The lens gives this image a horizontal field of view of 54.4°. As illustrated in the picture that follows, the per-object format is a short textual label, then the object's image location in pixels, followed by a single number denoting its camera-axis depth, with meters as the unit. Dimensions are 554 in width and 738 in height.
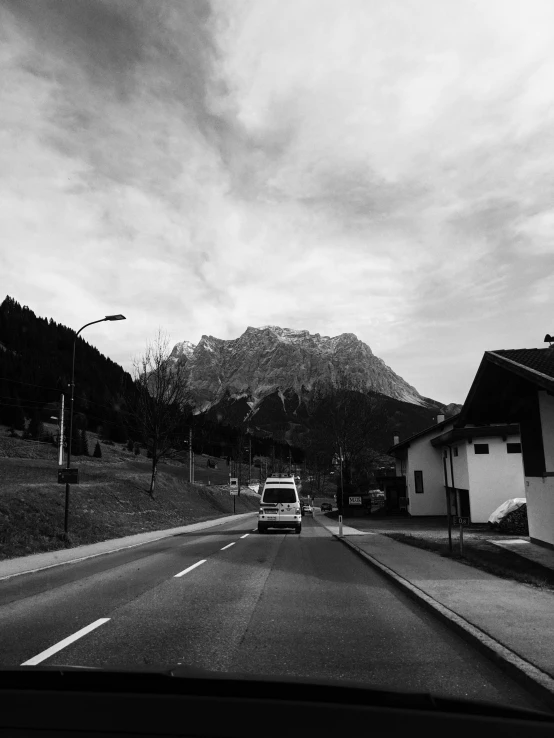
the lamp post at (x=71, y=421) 19.36
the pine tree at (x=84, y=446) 62.67
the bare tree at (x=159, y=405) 40.66
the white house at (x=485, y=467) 31.72
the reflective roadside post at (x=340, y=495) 23.88
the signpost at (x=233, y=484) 51.84
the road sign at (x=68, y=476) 19.05
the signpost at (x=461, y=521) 13.54
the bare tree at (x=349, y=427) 56.47
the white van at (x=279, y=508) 26.86
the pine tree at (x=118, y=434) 93.75
